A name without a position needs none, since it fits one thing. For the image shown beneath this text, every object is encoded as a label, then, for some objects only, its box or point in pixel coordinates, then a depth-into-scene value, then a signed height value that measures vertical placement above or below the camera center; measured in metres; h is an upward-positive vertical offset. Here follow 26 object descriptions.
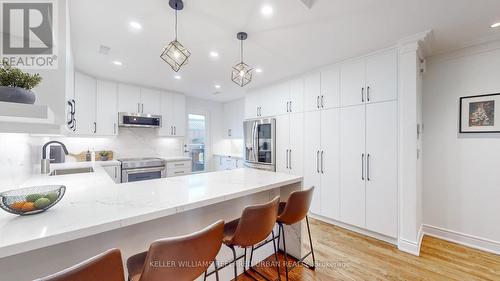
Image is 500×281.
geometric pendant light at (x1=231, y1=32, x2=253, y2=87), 2.05 +0.75
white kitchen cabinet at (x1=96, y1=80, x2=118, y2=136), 3.76 +0.64
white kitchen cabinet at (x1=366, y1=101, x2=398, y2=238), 2.47 -0.35
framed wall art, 2.31 +0.32
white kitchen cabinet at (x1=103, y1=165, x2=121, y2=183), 3.50 -0.54
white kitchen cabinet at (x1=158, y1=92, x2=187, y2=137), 4.61 +0.65
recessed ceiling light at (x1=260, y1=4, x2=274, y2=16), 1.75 +1.19
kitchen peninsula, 0.84 -0.37
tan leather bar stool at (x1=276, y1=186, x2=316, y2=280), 1.65 -0.56
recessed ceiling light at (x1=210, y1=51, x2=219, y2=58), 2.71 +1.21
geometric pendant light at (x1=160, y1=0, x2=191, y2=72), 1.61 +0.77
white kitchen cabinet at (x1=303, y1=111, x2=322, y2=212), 3.23 -0.22
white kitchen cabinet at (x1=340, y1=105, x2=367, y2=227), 2.73 -0.35
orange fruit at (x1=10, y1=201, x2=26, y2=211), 0.91 -0.30
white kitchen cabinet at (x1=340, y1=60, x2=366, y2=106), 2.73 +0.82
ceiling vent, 2.53 +1.21
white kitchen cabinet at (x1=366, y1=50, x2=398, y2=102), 2.46 +0.82
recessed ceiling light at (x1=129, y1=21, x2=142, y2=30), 2.01 +1.20
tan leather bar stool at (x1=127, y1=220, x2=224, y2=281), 0.85 -0.54
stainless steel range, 3.68 -0.54
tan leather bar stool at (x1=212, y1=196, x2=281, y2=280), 1.29 -0.58
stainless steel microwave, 3.95 +0.44
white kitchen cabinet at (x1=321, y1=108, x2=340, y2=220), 2.99 -0.35
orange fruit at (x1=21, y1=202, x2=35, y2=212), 0.93 -0.31
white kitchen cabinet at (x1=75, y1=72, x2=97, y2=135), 3.39 +0.68
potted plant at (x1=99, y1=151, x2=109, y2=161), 3.88 -0.27
